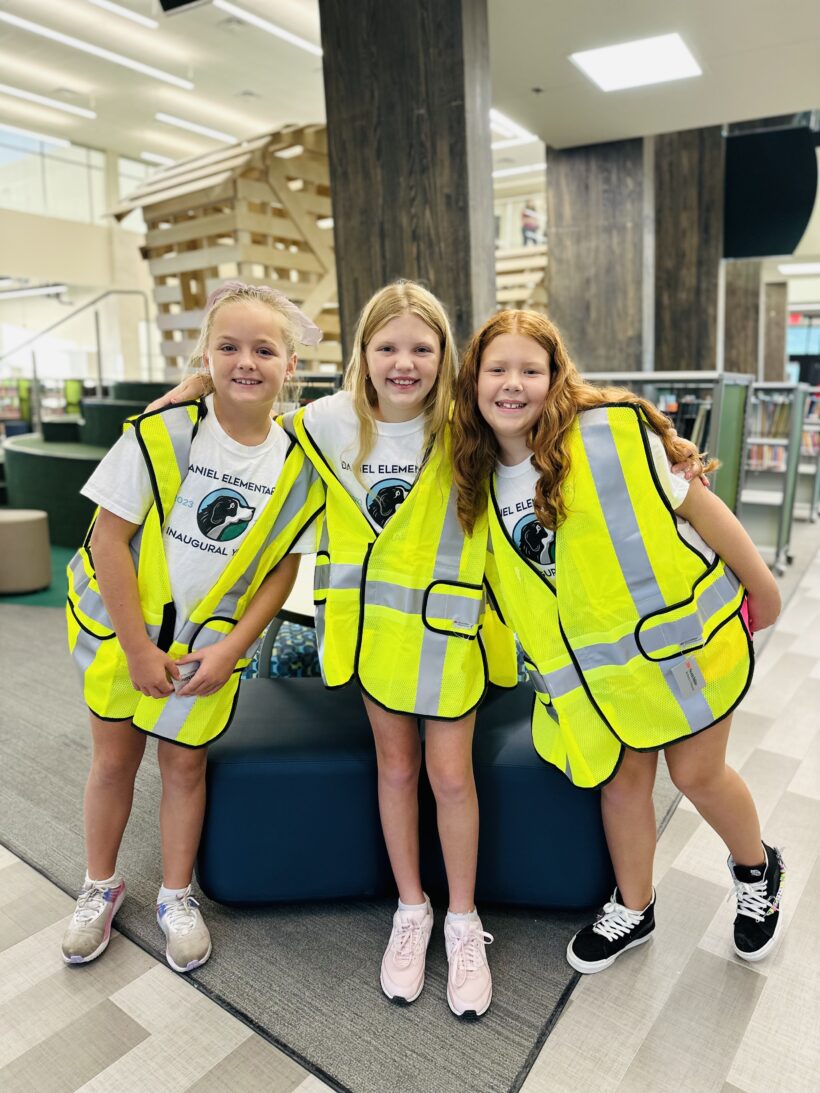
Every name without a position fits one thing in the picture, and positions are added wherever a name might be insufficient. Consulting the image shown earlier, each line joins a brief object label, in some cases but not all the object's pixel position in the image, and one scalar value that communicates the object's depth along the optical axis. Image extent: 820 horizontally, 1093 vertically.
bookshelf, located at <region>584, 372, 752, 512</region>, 4.02
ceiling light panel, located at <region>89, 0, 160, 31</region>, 7.86
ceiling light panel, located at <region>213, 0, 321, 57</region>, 7.86
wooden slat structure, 5.47
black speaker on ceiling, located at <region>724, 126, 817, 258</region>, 7.78
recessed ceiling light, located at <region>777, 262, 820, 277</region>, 14.22
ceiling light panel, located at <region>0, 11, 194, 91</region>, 8.34
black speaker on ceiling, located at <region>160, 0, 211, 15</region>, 3.58
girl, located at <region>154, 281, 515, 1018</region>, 1.58
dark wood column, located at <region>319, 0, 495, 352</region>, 3.39
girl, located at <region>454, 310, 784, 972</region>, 1.47
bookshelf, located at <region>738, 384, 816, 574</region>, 5.38
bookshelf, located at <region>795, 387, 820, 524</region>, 7.27
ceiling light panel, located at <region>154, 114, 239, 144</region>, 11.62
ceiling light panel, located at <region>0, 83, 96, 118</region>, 10.53
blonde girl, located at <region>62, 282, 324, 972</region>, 1.61
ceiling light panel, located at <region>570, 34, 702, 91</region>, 4.70
